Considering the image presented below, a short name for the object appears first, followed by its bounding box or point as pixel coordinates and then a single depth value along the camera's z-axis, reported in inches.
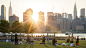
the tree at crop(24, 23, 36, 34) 2421.3
